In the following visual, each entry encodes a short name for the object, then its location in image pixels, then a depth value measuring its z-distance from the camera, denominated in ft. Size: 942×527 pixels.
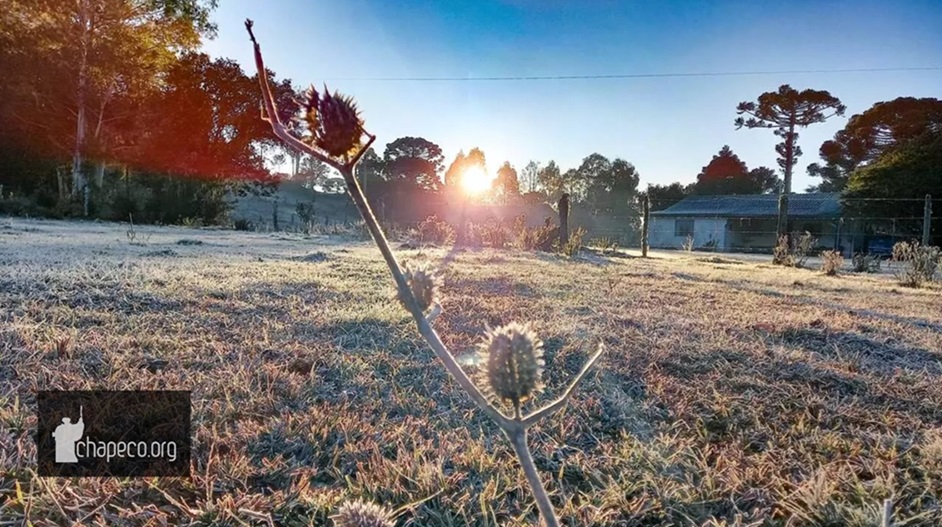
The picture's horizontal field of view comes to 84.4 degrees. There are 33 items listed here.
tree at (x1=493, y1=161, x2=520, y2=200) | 148.14
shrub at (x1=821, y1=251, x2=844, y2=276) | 28.15
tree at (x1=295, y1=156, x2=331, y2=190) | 119.89
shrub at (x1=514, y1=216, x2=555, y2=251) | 39.91
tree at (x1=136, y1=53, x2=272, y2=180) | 67.41
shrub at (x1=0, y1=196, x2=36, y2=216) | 46.62
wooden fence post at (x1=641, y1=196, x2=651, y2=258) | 47.60
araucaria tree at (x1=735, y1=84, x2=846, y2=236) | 116.88
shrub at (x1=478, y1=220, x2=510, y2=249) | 40.42
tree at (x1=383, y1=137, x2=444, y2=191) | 123.13
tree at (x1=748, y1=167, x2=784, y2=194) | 144.87
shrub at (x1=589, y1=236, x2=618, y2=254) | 45.13
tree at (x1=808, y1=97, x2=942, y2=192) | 102.94
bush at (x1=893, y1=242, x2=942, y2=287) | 22.68
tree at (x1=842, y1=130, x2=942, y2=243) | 70.85
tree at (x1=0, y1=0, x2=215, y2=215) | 52.54
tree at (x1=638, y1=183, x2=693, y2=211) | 133.90
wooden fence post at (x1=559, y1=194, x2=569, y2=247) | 39.25
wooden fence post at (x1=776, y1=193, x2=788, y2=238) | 45.73
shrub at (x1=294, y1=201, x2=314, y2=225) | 68.13
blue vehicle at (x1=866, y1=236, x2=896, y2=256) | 72.23
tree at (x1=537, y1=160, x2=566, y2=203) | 161.07
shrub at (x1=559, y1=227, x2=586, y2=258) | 33.04
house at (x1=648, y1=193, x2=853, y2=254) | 93.91
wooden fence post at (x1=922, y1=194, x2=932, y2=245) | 35.11
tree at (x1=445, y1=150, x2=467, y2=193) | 118.73
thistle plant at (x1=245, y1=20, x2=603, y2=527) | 1.32
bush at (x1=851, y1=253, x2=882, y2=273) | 35.19
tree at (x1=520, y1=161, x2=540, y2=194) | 160.25
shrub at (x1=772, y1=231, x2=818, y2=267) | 37.14
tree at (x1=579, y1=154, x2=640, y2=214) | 144.25
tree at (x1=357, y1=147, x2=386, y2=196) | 117.60
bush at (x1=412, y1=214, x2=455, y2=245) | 41.37
